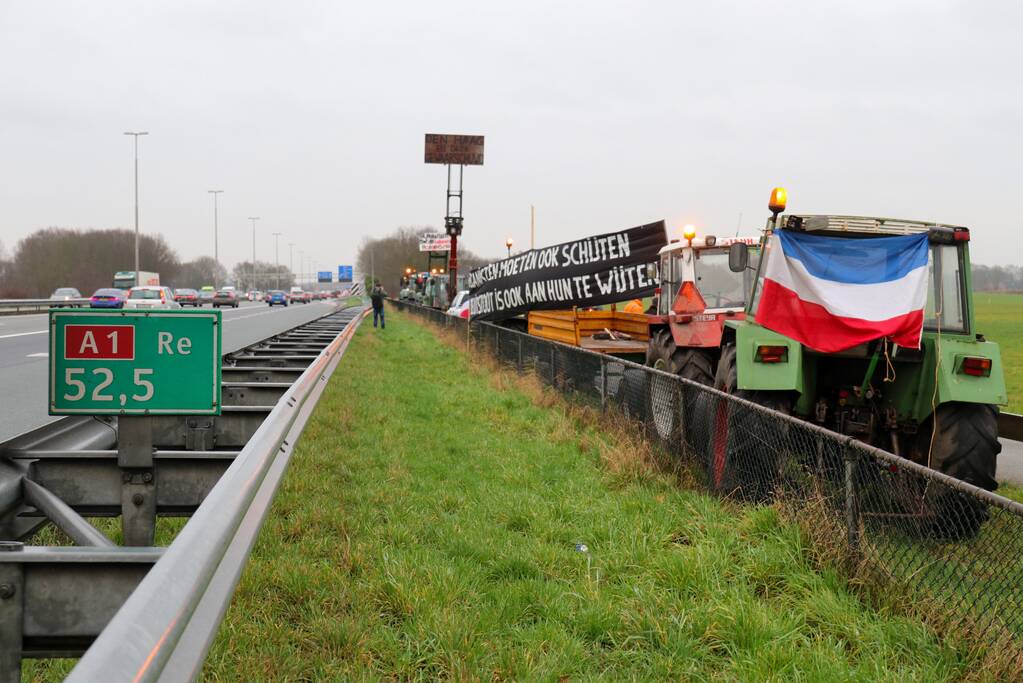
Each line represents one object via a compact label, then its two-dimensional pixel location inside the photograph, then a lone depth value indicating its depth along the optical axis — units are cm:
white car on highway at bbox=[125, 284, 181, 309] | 3644
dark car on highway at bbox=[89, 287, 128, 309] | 3728
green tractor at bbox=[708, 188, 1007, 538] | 652
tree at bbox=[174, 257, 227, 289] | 13688
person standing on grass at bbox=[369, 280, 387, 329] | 3309
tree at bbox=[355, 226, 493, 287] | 12531
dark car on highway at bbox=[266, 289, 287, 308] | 7212
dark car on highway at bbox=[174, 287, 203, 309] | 5700
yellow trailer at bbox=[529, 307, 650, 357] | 1524
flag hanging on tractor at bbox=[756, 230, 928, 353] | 680
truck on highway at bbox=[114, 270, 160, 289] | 7262
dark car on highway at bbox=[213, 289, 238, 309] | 6229
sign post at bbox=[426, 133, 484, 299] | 4725
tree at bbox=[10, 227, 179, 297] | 9544
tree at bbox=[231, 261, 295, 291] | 18600
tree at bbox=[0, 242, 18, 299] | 8453
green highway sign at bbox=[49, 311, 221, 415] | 414
